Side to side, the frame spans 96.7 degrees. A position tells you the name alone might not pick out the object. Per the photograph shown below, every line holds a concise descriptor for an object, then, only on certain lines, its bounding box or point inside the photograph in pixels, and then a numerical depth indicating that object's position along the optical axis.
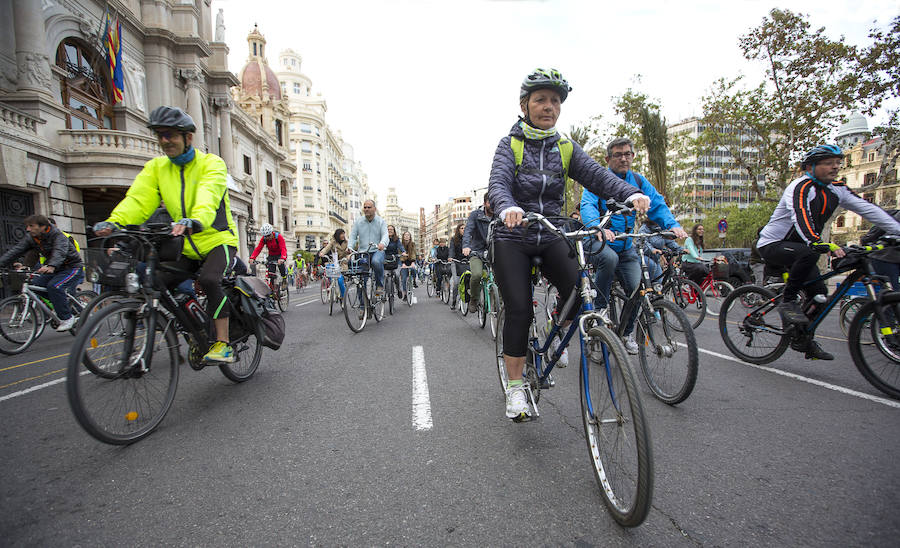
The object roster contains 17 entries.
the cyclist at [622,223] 3.72
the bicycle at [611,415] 1.54
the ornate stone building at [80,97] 12.49
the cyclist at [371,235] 7.28
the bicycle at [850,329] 3.10
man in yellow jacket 3.03
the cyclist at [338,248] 8.02
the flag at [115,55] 16.22
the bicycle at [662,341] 2.79
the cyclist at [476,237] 5.93
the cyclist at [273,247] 9.79
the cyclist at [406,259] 10.12
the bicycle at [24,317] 5.64
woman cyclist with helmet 2.46
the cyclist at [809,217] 3.62
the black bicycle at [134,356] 2.29
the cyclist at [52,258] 6.21
